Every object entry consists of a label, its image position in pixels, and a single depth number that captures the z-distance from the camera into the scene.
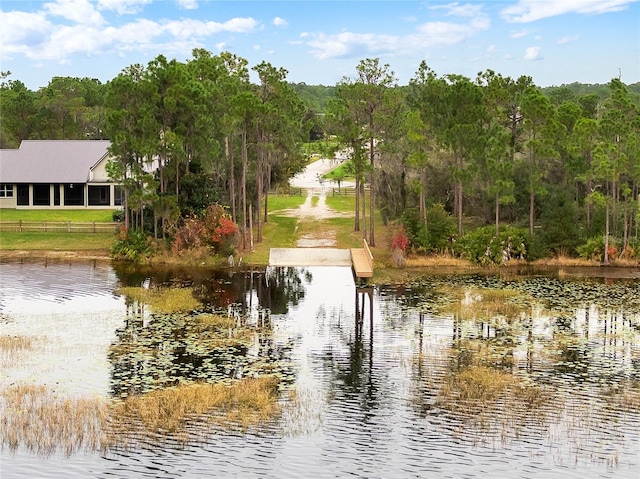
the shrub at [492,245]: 44.03
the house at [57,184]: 62.09
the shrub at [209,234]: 43.38
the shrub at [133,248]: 43.91
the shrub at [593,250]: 44.38
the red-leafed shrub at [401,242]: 44.31
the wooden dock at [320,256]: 43.72
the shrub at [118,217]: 52.31
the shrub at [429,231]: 44.88
